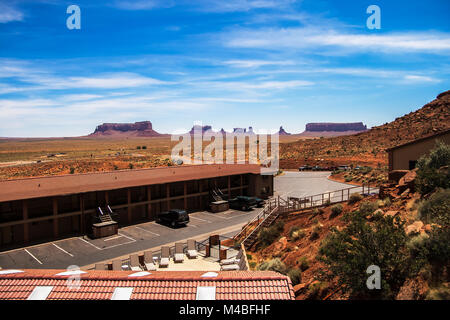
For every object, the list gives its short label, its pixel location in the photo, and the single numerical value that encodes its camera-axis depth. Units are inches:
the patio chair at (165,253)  764.1
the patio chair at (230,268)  658.2
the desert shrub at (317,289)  485.7
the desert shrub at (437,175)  637.8
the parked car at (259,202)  1333.3
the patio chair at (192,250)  776.9
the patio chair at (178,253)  748.0
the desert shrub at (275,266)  609.8
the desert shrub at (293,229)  870.4
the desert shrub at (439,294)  322.1
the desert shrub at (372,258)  402.9
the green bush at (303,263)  615.6
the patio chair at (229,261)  692.2
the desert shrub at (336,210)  862.5
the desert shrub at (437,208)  463.7
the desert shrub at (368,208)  713.0
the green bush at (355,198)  904.3
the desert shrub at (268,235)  885.8
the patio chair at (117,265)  660.4
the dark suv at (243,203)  1291.8
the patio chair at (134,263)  682.0
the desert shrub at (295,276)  564.1
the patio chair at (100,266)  661.9
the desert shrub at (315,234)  768.3
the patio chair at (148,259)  707.9
